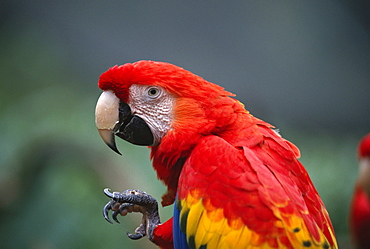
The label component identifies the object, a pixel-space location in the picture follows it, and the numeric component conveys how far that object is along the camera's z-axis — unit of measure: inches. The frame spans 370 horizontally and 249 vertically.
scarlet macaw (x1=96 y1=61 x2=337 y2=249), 94.1
